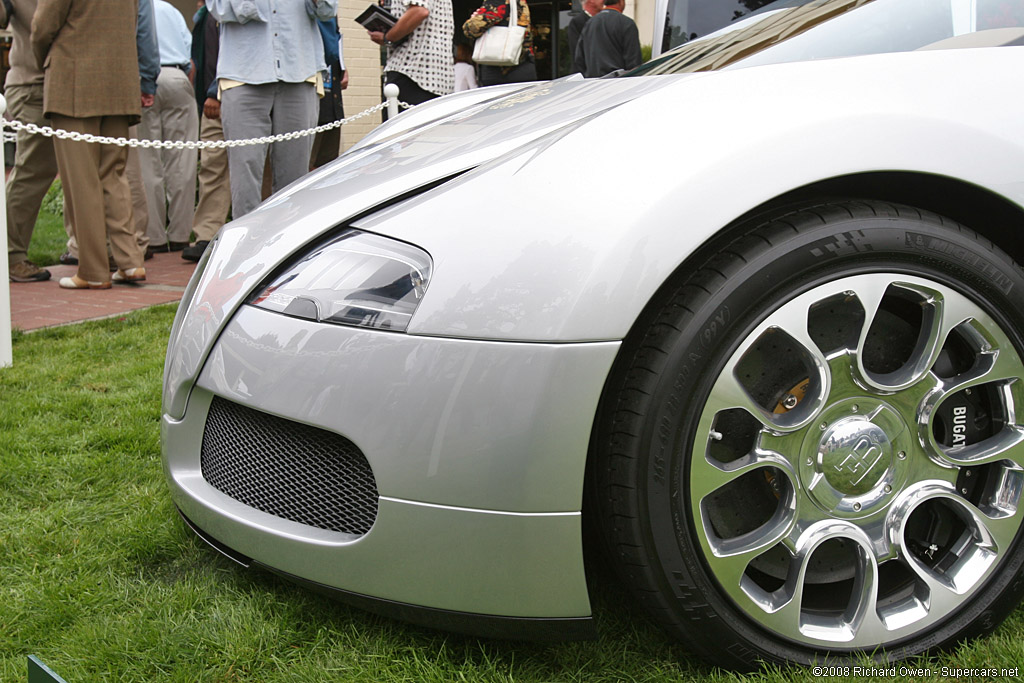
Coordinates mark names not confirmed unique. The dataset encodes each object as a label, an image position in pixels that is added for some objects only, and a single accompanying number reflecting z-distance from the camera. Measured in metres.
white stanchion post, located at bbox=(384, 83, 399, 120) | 6.12
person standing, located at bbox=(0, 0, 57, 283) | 5.57
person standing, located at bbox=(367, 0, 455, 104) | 6.20
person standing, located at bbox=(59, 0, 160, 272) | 5.90
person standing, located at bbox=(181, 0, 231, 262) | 6.49
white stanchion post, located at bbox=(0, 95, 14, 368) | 3.70
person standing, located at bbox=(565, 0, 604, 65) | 7.10
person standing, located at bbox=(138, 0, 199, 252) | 6.74
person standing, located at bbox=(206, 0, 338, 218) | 5.13
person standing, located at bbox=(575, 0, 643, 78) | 6.67
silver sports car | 1.43
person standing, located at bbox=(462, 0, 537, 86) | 6.52
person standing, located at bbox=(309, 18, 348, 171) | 6.54
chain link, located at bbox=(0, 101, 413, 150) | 4.41
